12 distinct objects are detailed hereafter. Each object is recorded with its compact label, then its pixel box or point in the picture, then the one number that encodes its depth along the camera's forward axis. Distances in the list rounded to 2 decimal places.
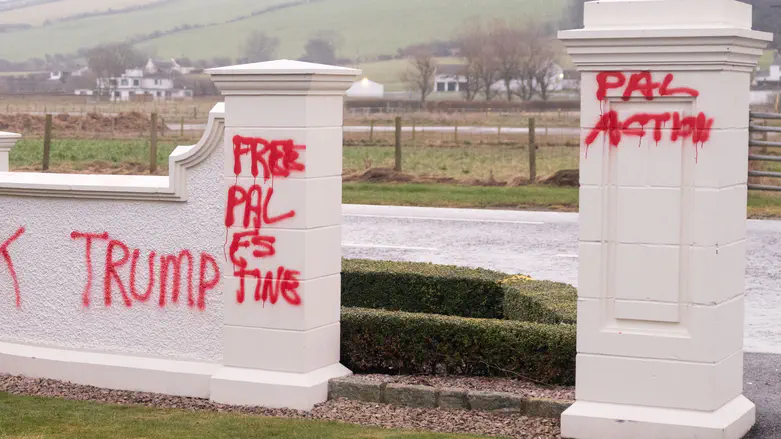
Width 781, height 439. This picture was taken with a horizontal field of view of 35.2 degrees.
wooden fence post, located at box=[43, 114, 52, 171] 27.38
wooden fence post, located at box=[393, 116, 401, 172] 25.37
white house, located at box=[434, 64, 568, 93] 89.70
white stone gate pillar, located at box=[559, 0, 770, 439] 6.28
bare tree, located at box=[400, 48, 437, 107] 98.38
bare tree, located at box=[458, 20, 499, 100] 90.19
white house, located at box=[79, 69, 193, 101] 107.12
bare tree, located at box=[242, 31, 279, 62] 133.25
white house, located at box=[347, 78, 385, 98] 105.88
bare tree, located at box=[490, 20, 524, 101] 87.44
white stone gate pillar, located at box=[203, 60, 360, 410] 7.43
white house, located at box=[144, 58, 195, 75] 116.44
